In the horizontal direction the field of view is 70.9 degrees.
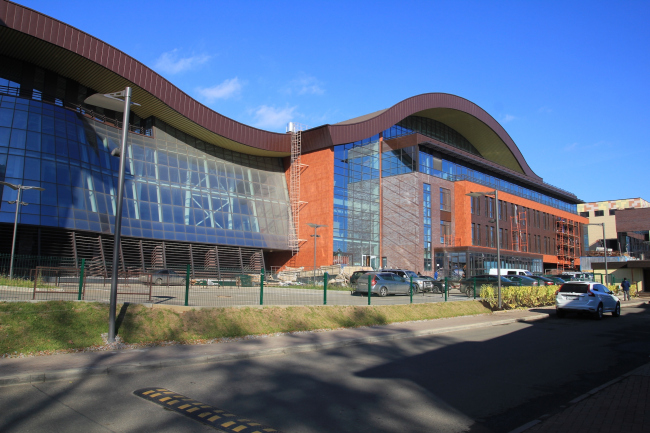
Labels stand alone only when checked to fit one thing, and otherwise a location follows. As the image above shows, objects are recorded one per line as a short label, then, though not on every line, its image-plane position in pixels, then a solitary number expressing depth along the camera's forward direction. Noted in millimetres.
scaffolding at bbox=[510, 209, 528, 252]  60144
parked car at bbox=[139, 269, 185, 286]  15164
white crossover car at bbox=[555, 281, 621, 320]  20781
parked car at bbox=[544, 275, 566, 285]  34444
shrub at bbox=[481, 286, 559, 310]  23672
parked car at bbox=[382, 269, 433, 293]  30753
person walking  35250
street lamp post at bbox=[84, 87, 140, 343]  11172
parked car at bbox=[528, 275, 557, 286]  32106
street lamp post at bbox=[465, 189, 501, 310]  22648
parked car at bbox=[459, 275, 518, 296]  26334
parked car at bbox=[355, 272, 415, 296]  25672
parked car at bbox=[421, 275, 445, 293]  30731
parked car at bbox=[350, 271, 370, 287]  29616
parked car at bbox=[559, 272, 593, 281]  41812
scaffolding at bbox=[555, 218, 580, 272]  71062
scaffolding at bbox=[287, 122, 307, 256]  47531
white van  41906
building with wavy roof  32312
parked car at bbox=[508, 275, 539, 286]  29728
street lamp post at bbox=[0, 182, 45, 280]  26703
